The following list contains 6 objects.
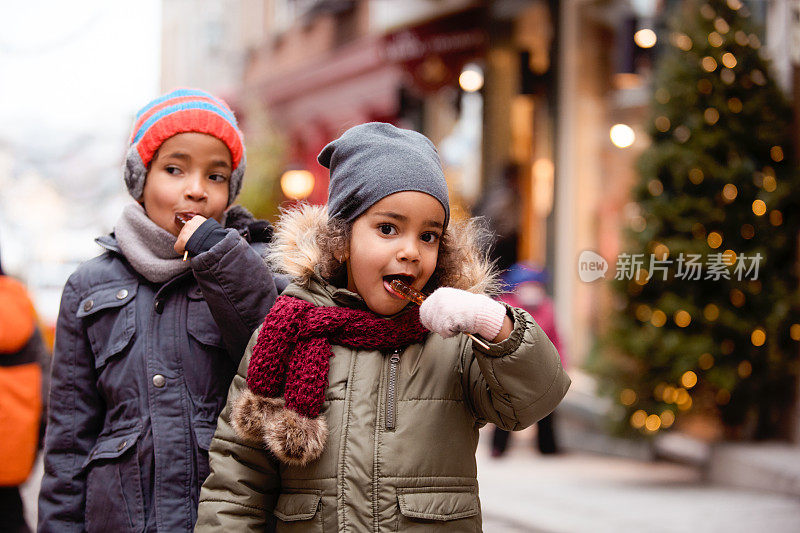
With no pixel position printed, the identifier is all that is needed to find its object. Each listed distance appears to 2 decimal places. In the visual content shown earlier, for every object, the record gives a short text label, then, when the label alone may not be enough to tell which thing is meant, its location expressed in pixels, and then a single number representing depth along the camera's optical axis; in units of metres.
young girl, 2.06
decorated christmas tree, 5.63
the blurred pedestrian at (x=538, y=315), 8.32
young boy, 2.40
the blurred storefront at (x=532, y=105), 8.80
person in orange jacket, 3.53
